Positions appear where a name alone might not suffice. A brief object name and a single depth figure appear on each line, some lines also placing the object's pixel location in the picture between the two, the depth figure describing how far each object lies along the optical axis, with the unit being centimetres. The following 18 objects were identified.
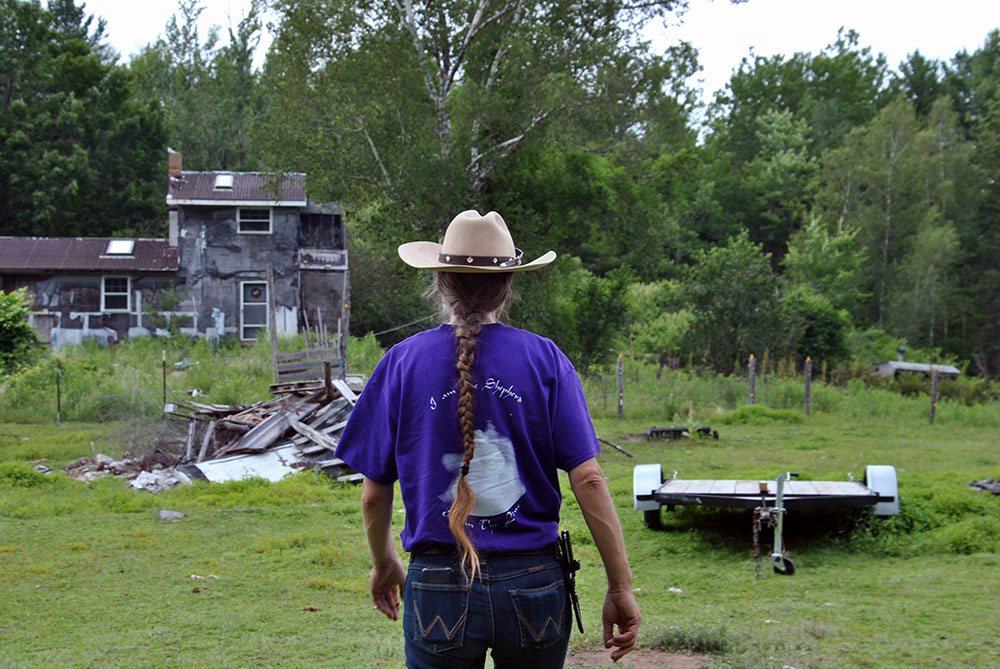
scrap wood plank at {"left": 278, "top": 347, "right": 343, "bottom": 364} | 1795
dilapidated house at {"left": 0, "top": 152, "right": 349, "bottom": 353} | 3133
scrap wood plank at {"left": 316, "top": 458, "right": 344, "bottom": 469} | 1337
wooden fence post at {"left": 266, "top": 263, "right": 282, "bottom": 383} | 1731
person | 281
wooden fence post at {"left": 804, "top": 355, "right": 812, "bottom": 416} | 2123
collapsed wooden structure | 1345
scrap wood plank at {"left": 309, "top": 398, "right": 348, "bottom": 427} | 1475
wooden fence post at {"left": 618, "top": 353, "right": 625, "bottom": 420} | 2016
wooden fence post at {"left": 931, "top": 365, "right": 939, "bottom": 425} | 2106
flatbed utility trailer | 826
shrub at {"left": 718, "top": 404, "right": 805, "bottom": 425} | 2023
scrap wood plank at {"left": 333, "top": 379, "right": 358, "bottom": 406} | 1516
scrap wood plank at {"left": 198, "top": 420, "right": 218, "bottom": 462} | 1405
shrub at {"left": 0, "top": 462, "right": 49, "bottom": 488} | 1233
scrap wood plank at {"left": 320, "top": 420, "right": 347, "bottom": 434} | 1441
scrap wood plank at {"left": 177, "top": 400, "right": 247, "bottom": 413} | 1589
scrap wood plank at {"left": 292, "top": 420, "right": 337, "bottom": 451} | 1384
